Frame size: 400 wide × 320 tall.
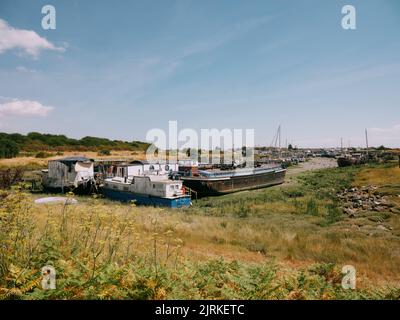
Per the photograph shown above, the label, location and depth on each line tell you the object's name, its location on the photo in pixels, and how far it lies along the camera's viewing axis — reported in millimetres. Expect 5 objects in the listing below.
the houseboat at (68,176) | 32156
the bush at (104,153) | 71600
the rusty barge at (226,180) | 34250
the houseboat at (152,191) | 26219
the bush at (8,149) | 55169
